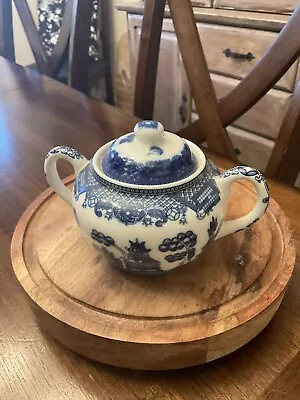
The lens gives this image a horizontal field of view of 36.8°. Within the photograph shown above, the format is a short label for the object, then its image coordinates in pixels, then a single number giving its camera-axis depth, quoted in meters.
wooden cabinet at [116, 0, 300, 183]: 1.36
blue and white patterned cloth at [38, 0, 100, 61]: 2.24
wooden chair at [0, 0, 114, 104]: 1.17
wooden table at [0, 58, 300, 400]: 0.40
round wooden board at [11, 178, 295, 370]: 0.41
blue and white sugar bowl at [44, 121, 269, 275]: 0.43
